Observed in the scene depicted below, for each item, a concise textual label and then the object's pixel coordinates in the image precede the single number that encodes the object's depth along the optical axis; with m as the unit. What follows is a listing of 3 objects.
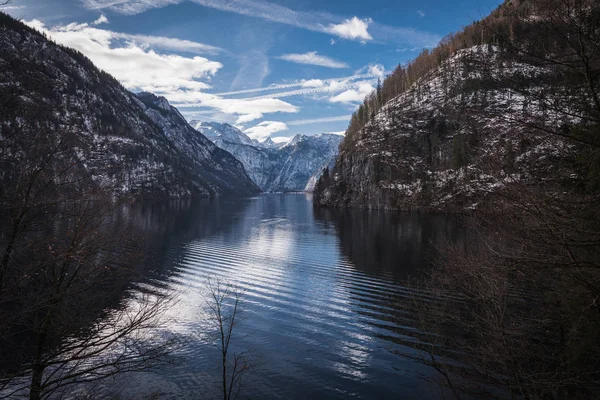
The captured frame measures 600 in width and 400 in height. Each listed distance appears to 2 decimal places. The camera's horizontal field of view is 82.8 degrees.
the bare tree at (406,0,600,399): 6.82
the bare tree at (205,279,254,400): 19.53
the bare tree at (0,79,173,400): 9.76
